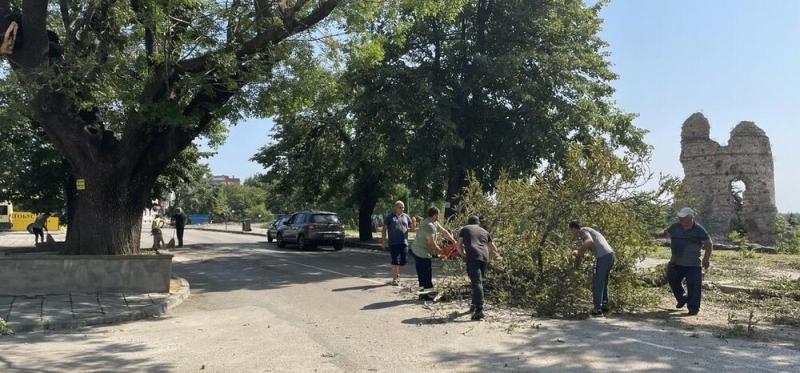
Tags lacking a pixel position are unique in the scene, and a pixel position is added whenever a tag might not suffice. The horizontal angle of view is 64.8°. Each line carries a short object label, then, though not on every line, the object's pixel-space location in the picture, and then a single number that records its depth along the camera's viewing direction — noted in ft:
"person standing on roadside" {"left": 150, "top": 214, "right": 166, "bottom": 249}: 73.83
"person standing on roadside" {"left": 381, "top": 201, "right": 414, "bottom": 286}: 43.16
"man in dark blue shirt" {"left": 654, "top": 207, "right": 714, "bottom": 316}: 32.63
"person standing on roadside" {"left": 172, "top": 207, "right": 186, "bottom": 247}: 88.17
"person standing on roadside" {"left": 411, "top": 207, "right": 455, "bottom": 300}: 37.35
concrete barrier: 37.70
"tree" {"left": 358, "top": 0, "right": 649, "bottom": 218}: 66.85
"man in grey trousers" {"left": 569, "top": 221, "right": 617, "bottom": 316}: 31.96
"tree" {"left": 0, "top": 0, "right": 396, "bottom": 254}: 41.04
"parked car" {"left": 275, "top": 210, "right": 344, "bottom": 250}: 84.79
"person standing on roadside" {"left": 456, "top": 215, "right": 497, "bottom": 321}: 30.86
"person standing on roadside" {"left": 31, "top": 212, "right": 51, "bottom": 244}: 84.94
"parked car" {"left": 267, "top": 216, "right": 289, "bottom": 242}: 104.23
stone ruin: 97.81
